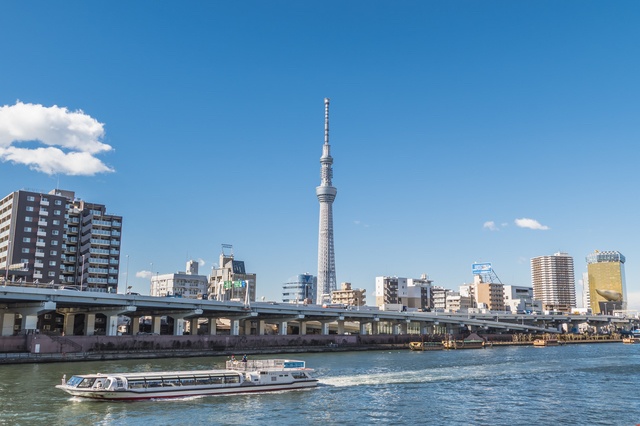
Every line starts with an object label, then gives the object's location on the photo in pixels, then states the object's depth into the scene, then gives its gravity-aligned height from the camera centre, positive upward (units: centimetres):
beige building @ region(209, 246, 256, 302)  18795 +348
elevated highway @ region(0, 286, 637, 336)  7506 -180
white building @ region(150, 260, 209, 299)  16875 +573
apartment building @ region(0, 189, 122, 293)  11288 +1348
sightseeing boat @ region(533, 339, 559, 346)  13338 -901
